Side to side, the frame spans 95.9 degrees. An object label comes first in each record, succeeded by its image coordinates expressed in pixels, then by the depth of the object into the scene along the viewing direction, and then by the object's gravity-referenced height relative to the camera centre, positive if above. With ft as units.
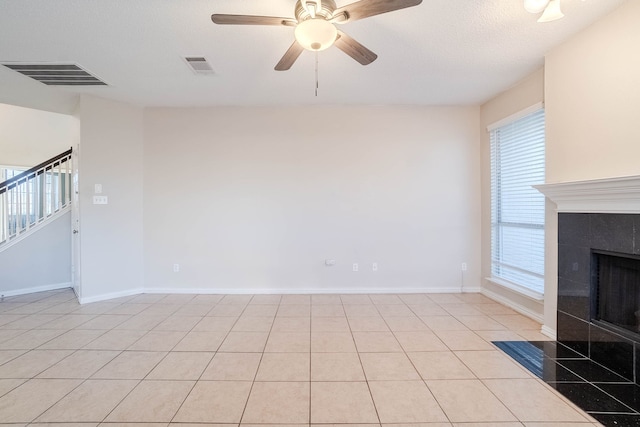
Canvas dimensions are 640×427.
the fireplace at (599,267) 6.92 -1.50
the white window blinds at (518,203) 10.51 +0.39
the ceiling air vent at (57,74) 9.88 +5.04
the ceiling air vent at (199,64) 9.55 +5.12
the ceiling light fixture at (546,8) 6.40 +4.61
